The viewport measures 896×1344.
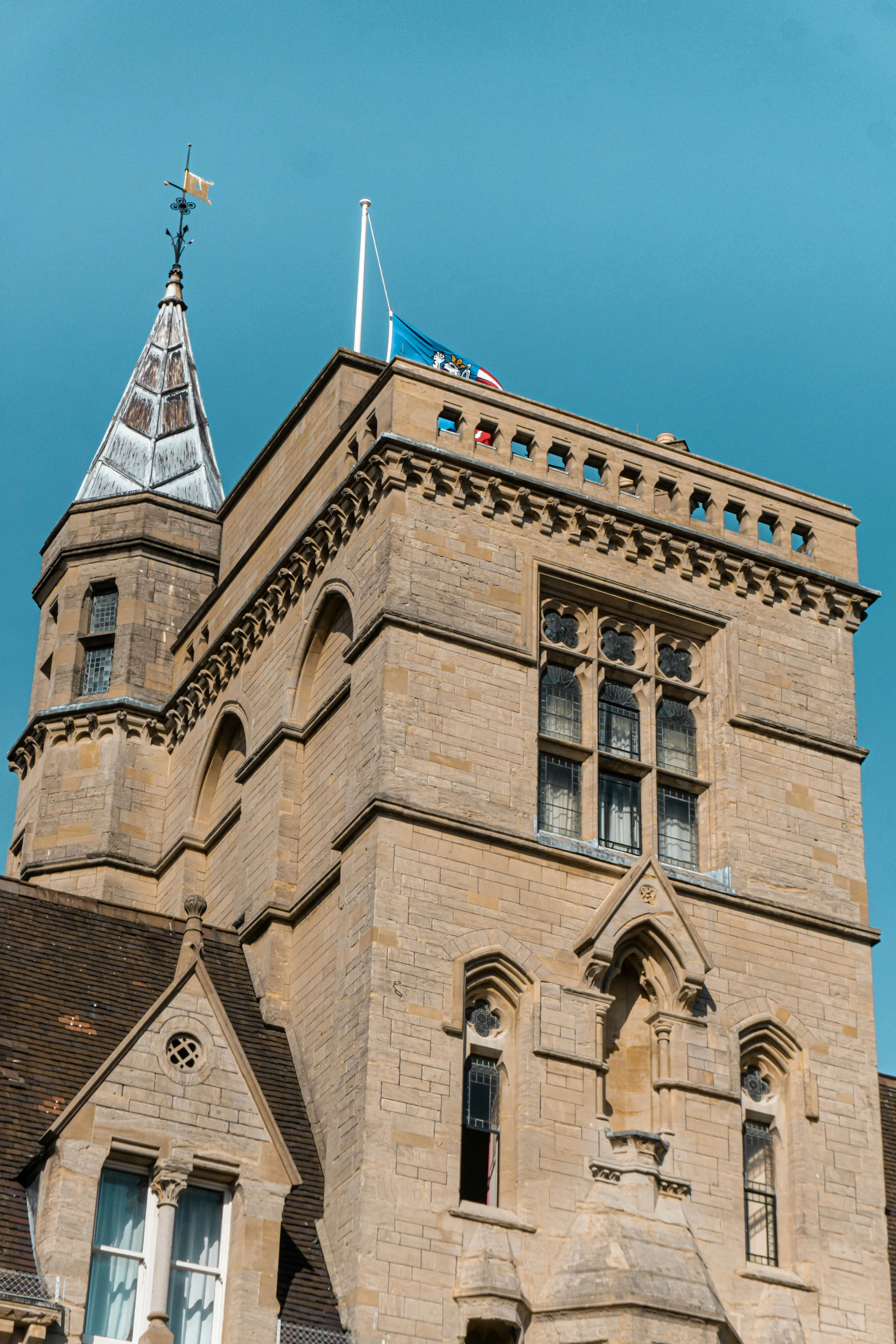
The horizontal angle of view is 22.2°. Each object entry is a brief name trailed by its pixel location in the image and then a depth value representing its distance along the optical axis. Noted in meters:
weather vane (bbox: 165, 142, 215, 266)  39.91
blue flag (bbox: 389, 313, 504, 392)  32.19
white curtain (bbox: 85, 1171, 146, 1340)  21.66
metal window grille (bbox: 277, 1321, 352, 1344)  22.12
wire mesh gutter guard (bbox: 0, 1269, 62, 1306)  20.95
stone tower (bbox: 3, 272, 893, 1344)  23.89
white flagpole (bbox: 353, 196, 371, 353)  32.42
